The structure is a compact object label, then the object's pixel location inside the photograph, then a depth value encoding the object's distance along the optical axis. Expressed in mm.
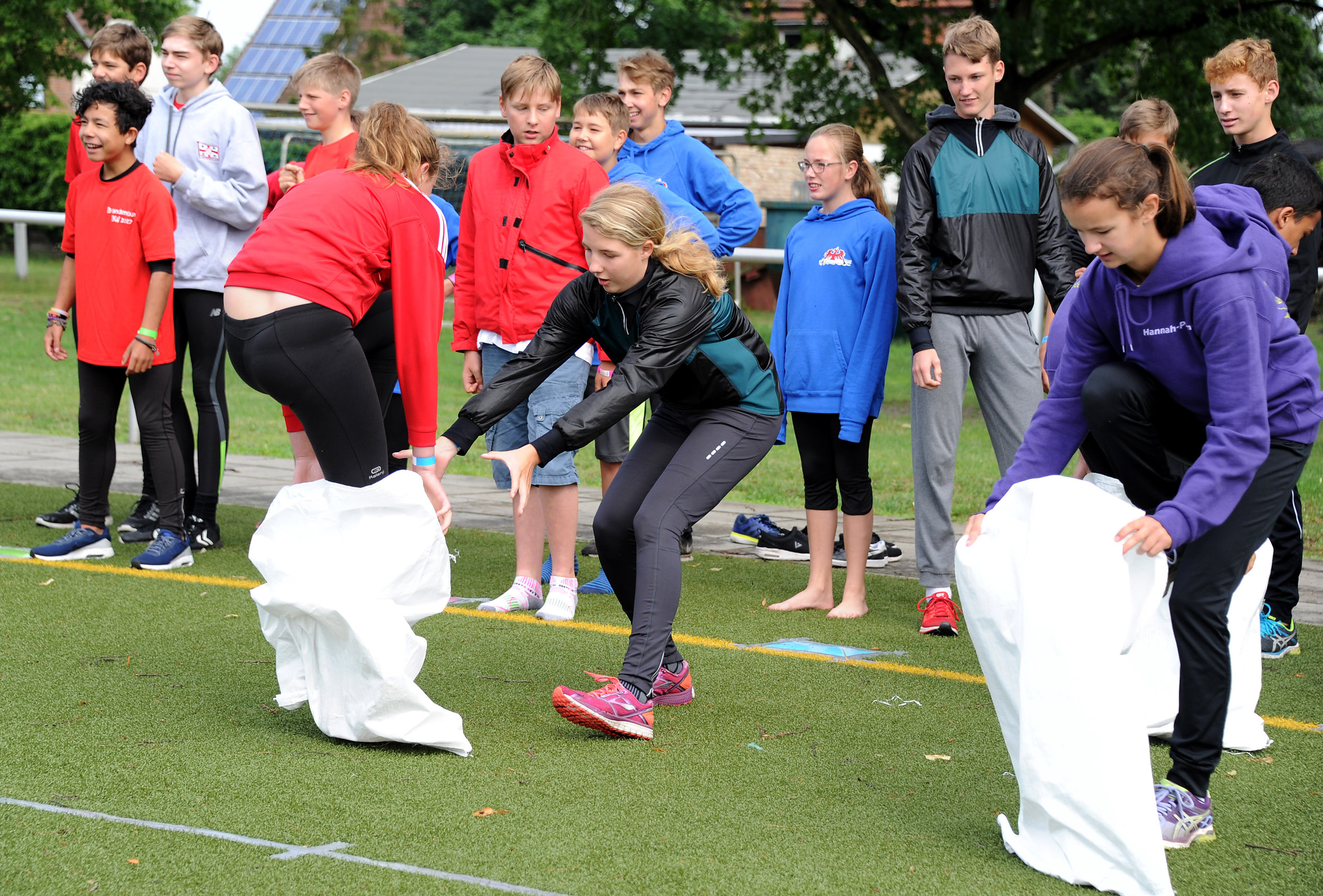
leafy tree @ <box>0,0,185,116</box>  29219
